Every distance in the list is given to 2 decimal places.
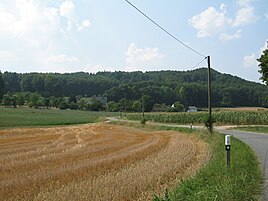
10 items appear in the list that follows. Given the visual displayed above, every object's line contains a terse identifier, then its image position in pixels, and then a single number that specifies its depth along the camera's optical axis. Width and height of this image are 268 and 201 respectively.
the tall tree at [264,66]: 33.80
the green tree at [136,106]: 99.40
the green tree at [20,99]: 101.49
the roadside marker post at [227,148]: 10.05
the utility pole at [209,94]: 25.92
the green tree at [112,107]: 107.87
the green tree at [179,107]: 94.04
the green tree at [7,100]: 95.53
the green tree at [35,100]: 104.55
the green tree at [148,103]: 97.36
